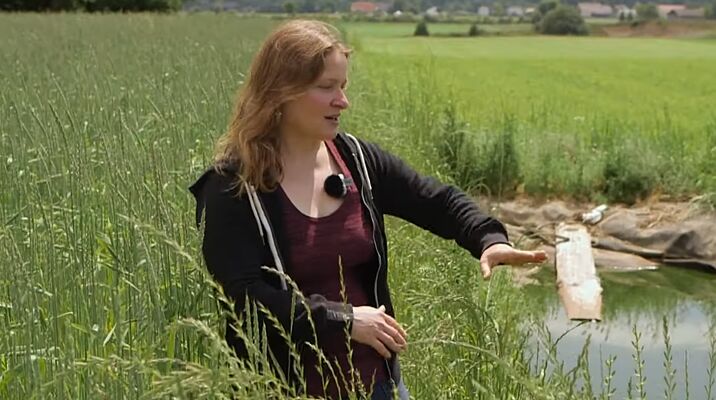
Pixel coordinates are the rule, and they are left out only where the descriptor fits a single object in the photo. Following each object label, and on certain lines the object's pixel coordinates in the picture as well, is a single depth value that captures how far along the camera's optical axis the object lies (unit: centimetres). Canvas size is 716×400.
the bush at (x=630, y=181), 1069
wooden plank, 750
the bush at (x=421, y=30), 4372
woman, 239
